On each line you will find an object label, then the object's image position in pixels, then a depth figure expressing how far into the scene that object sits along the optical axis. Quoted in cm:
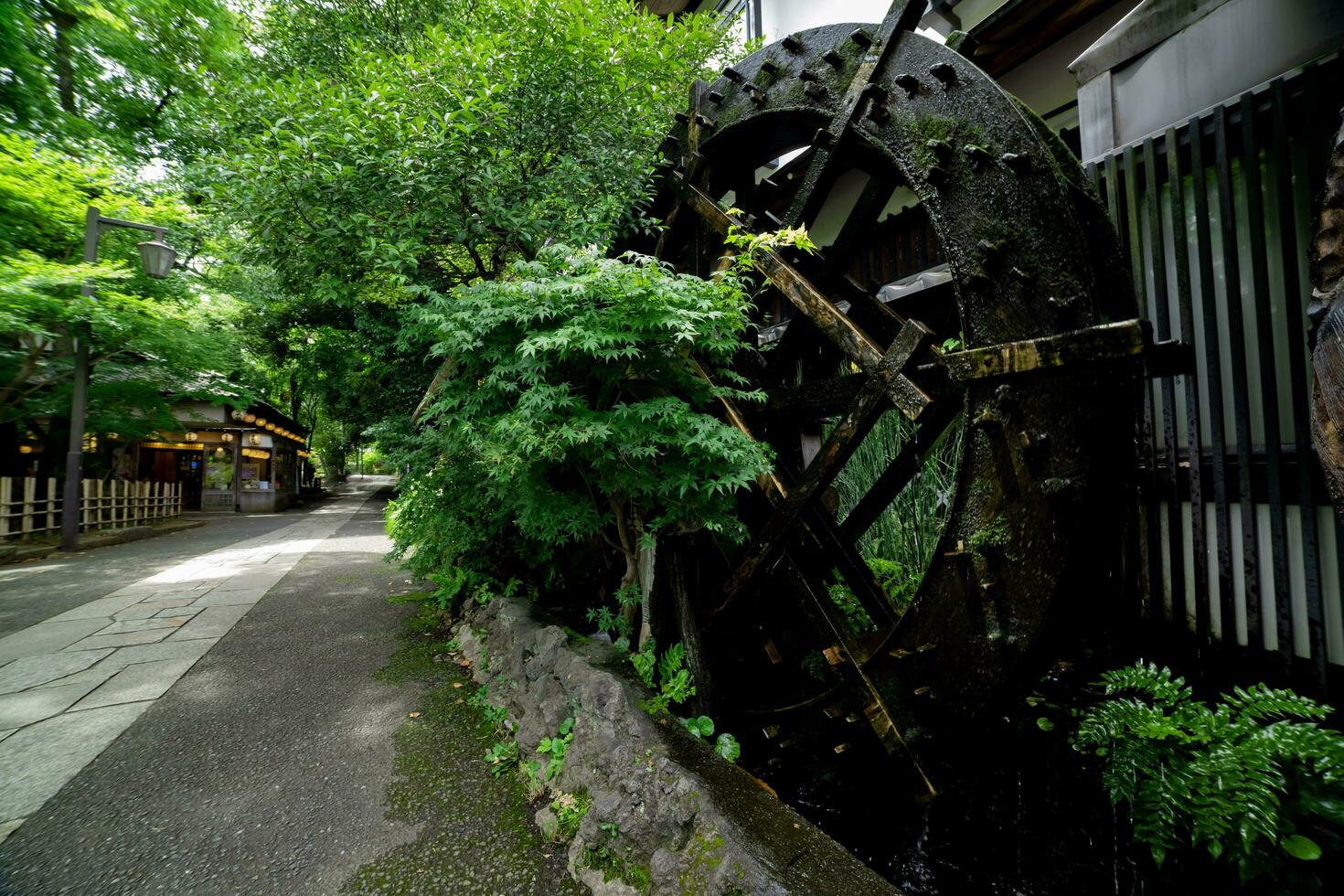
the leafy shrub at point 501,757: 280
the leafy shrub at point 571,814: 223
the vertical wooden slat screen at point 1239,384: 212
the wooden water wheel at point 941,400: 216
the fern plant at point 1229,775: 167
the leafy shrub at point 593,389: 250
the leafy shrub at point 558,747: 254
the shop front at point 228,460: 1738
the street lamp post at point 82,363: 827
